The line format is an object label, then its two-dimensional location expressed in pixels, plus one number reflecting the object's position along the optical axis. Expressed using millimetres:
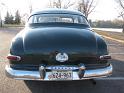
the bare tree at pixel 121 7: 15635
